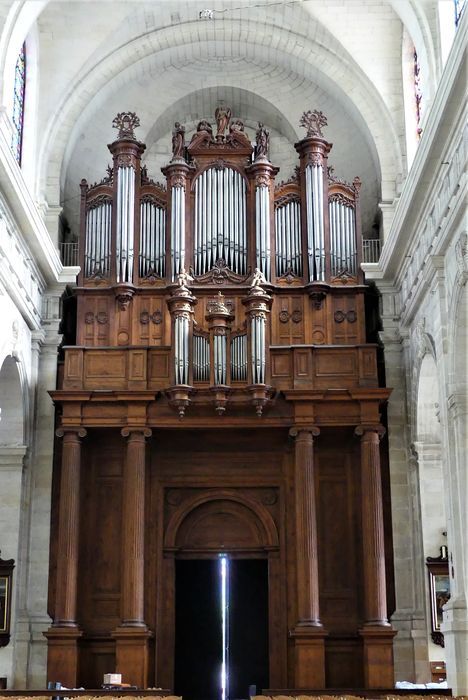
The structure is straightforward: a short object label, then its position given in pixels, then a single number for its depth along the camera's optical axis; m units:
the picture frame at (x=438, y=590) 20.64
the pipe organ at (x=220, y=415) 20.81
